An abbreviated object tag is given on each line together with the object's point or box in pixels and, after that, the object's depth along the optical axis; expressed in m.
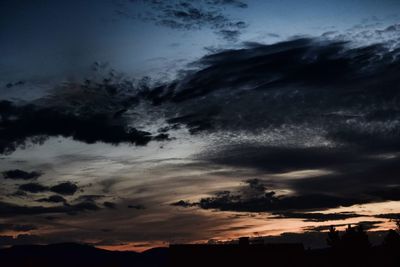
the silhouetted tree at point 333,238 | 75.81
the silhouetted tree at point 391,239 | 61.32
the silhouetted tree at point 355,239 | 70.19
